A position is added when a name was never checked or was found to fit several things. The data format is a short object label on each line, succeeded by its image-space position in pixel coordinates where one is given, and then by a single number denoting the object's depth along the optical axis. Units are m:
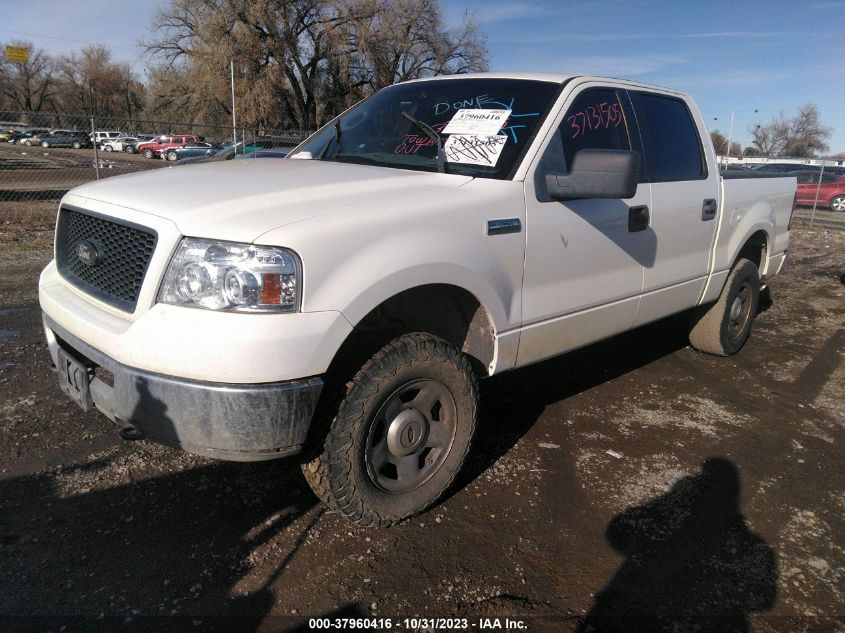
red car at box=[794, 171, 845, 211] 21.34
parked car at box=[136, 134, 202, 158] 42.00
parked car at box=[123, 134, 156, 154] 46.94
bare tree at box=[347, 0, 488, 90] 37.44
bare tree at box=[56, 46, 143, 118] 77.69
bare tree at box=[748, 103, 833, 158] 77.00
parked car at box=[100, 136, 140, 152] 49.28
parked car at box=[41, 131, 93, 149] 44.09
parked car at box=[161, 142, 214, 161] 35.91
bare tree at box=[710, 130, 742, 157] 72.88
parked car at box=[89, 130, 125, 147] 50.36
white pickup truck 2.24
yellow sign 46.62
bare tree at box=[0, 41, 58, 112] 77.57
